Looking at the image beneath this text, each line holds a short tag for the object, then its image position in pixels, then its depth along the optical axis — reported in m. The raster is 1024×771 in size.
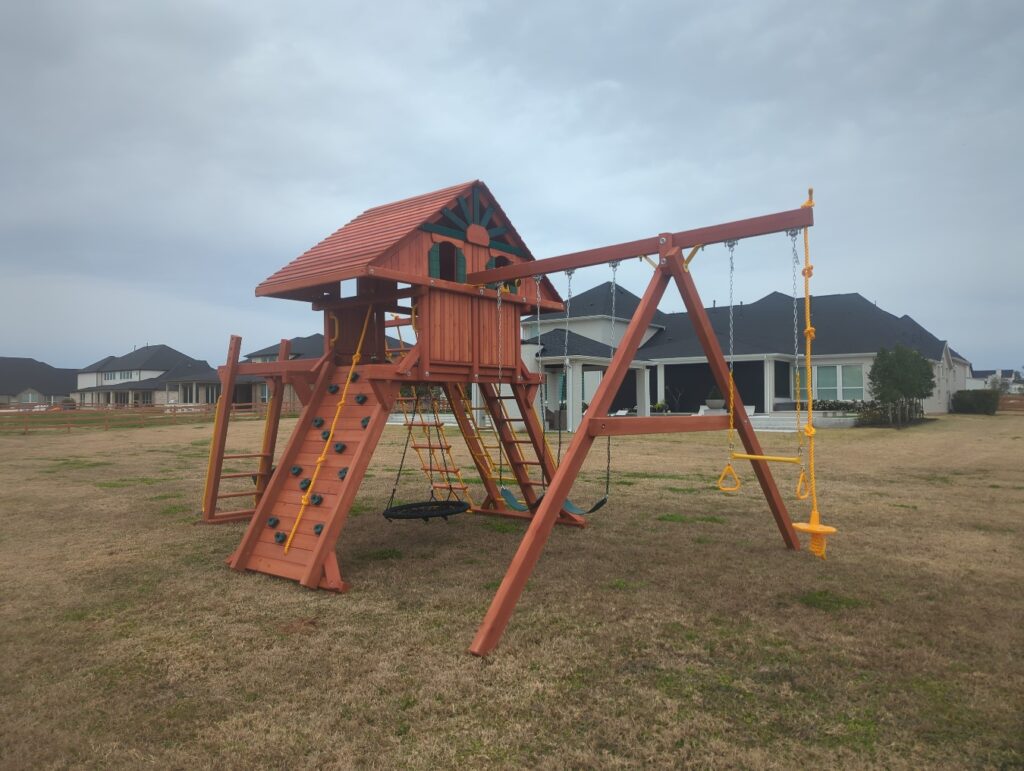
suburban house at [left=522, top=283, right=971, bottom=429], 27.31
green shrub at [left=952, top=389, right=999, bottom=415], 37.06
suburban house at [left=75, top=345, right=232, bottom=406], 59.47
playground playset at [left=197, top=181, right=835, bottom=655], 5.72
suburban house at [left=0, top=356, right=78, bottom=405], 72.12
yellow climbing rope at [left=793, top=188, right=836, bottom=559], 5.47
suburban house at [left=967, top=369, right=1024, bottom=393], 64.31
